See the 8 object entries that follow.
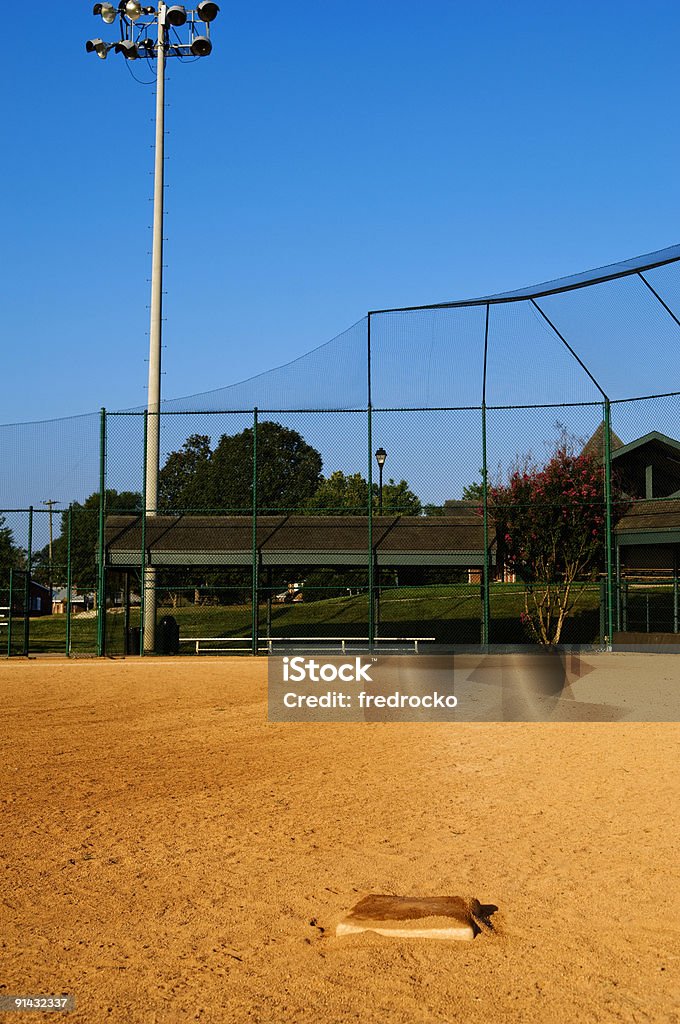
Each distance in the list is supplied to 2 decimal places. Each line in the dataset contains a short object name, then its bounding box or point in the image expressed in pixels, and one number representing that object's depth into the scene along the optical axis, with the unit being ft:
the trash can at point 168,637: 64.03
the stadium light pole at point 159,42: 81.66
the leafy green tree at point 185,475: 66.85
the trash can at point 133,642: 63.72
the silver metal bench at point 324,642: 60.80
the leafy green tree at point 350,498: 63.75
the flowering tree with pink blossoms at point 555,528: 66.18
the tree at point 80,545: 68.18
